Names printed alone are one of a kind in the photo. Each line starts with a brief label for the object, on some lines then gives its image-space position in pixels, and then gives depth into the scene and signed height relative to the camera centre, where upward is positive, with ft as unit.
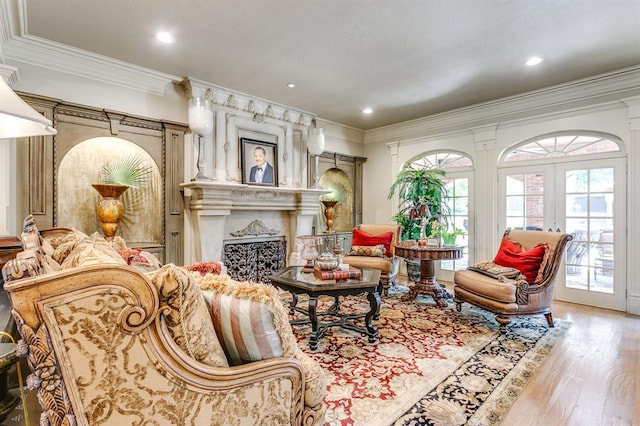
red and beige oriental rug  5.91 -3.71
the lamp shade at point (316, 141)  16.39 +3.67
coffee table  8.42 -2.14
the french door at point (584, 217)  12.17 -0.16
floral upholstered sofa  2.52 -1.26
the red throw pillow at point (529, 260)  10.24 -1.59
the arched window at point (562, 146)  12.64 +2.87
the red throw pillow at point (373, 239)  15.23 -1.37
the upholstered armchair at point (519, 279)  9.72 -2.17
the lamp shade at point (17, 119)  4.65 +1.60
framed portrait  14.44 +2.33
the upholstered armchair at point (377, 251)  13.96 -1.82
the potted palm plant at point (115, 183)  10.52 +1.00
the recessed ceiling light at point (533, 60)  10.77 +5.28
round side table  12.16 -2.18
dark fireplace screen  14.12 -2.23
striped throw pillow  3.44 -1.29
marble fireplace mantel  12.73 +0.02
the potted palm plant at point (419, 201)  15.98 +0.57
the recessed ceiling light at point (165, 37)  9.33 +5.25
